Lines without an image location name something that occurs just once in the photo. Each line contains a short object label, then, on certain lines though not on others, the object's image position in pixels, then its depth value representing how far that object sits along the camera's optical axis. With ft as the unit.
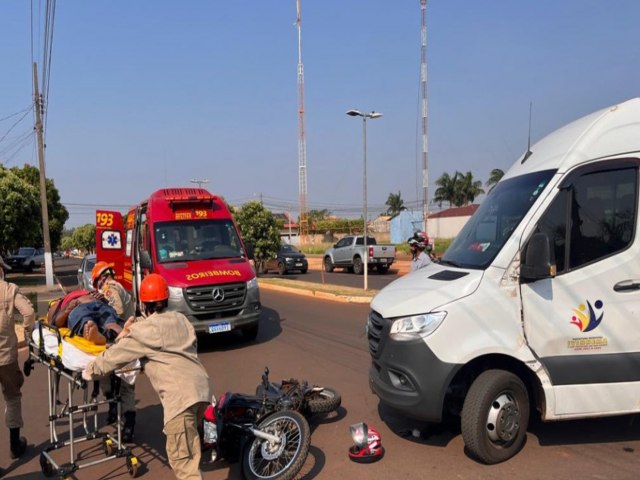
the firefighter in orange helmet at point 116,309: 16.60
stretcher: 13.43
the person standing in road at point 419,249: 25.03
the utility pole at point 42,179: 72.08
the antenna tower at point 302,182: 203.45
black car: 93.45
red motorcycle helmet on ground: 14.42
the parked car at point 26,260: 125.08
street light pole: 62.95
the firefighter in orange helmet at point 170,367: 11.67
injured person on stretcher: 14.73
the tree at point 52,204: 117.50
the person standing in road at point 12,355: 15.75
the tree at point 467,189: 260.01
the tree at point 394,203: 295.28
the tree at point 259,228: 88.12
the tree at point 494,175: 231.57
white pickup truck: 86.33
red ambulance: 28.45
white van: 13.71
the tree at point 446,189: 262.67
